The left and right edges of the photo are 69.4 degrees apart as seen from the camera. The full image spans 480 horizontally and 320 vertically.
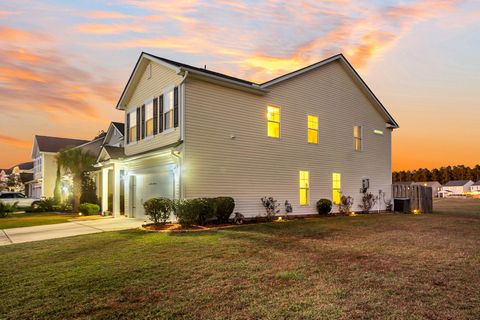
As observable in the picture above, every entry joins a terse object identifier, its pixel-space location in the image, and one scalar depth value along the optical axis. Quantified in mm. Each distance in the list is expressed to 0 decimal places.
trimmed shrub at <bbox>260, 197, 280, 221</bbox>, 16547
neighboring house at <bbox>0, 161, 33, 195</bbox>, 56306
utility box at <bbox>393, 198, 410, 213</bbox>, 23281
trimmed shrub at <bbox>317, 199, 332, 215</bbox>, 18672
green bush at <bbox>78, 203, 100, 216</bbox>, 21406
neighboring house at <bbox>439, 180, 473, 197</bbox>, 125188
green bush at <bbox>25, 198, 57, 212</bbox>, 27969
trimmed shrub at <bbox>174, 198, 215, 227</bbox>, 12727
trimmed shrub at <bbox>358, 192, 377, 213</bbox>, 21844
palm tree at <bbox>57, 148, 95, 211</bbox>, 25250
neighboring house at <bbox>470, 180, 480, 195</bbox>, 126688
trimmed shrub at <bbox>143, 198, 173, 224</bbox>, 12948
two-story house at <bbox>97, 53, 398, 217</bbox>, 14656
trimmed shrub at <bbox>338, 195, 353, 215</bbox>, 20250
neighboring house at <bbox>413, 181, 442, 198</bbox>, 120275
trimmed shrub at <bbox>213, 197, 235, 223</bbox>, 13734
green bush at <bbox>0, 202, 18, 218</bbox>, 23172
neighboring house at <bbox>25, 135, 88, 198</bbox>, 40625
